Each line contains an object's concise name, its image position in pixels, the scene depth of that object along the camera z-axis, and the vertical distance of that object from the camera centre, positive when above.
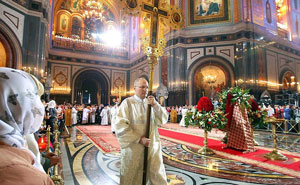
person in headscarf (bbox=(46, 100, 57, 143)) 5.91 -0.30
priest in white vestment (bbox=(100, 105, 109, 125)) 12.42 -0.80
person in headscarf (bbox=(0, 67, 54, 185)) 0.56 -0.08
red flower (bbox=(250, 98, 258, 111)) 5.18 -0.04
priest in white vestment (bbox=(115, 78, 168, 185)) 2.16 -0.41
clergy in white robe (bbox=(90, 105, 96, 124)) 13.22 -0.78
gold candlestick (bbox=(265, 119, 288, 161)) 3.97 -1.12
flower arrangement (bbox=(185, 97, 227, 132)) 4.60 -0.34
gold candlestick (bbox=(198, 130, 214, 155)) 4.51 -1.18
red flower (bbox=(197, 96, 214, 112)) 4.85 -0.03
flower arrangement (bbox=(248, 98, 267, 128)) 4.98 -0.31
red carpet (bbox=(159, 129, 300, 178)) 3.37 -1.21
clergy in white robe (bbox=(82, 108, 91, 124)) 12.79 -0.79
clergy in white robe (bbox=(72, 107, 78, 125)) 11.62 -0.79
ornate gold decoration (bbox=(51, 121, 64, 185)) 1.53 -0.63
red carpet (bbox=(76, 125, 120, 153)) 4.98 -1.23
